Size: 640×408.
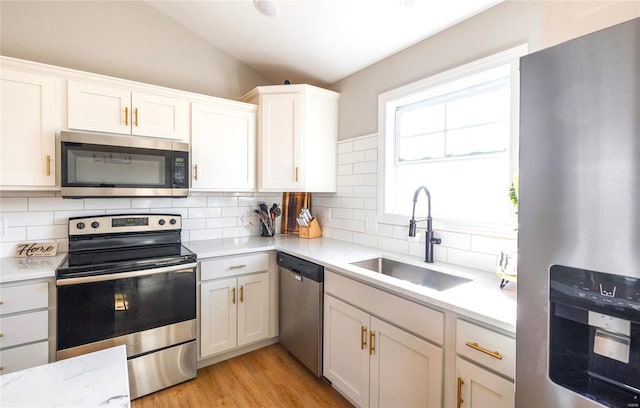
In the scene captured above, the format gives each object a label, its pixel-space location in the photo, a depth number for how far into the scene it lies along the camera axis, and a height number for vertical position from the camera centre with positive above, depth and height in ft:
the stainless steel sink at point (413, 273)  5.52 -1.52
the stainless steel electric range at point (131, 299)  5.51 -2.04
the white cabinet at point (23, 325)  5.03 -2.25
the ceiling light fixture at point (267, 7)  6.31 +4.25
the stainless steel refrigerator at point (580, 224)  2.02 -0.17
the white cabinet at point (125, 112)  6.12 +1.96
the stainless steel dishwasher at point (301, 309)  6.57 -2.65
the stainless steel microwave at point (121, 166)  5.92 +0.71
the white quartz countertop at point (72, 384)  1.94 -1.35
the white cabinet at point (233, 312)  7.05 -2.87
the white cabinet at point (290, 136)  8.27 +1.81
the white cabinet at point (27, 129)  5.55 +1.33
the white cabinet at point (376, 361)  4.38 -2.79
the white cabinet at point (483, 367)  3.44 -2.09
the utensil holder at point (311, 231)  9.32 -1.00
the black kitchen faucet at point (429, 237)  6.08 -0.77
